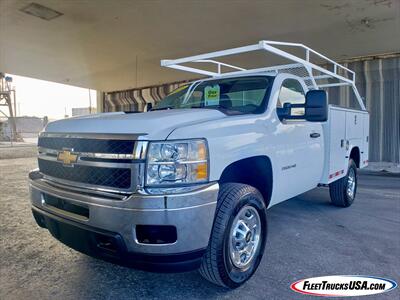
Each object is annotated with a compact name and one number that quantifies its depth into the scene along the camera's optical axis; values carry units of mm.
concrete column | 18906
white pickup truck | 2152
